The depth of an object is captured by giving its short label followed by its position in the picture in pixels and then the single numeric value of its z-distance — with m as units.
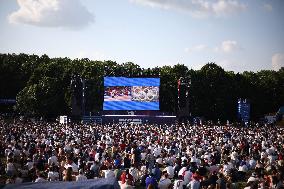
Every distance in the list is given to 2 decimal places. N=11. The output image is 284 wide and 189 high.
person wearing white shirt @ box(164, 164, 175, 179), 16.70
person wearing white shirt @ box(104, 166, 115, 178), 14.88
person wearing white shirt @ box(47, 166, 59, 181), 14.55
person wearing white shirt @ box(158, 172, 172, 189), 13.62
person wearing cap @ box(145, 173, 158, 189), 13.71
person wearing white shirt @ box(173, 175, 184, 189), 13.58
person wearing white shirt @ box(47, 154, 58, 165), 17.80
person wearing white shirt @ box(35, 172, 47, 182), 12.82
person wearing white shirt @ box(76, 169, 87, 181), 13.73
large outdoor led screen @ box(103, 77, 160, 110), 54.47
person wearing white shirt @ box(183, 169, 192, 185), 14.63
